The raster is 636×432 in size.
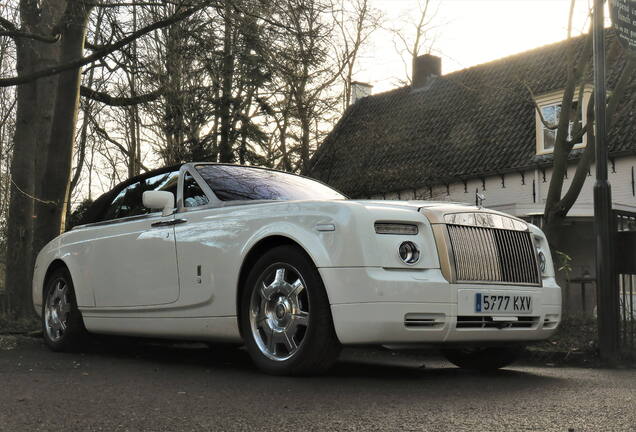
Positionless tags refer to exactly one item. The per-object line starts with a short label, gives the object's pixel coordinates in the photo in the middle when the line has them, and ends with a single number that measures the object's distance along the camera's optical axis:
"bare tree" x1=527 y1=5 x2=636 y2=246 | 9.85
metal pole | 6.99
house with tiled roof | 16.45
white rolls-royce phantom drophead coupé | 4.81
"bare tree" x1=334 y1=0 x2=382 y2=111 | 16.12
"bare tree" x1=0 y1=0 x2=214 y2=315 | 8.62
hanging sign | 7.20
